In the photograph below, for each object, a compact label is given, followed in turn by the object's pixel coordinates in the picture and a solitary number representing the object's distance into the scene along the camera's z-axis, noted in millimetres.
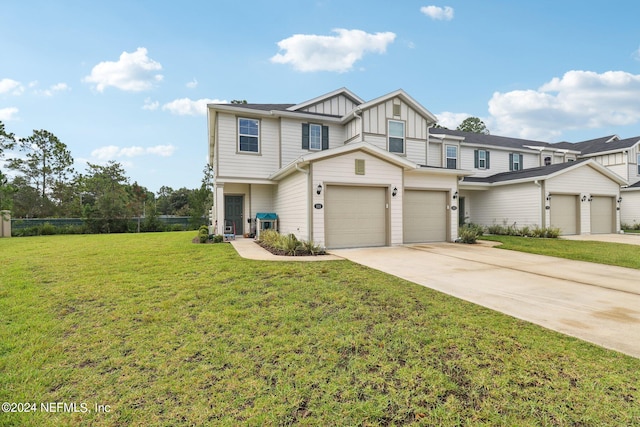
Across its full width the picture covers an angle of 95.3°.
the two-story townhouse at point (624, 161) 20047
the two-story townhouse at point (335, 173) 10297
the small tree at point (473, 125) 39719
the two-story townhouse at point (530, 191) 15336
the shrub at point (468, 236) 12117
